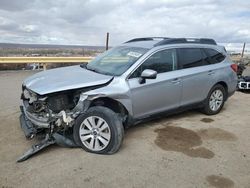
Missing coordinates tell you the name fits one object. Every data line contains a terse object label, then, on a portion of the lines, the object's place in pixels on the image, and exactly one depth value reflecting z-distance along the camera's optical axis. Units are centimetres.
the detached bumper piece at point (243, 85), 638
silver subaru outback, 291
